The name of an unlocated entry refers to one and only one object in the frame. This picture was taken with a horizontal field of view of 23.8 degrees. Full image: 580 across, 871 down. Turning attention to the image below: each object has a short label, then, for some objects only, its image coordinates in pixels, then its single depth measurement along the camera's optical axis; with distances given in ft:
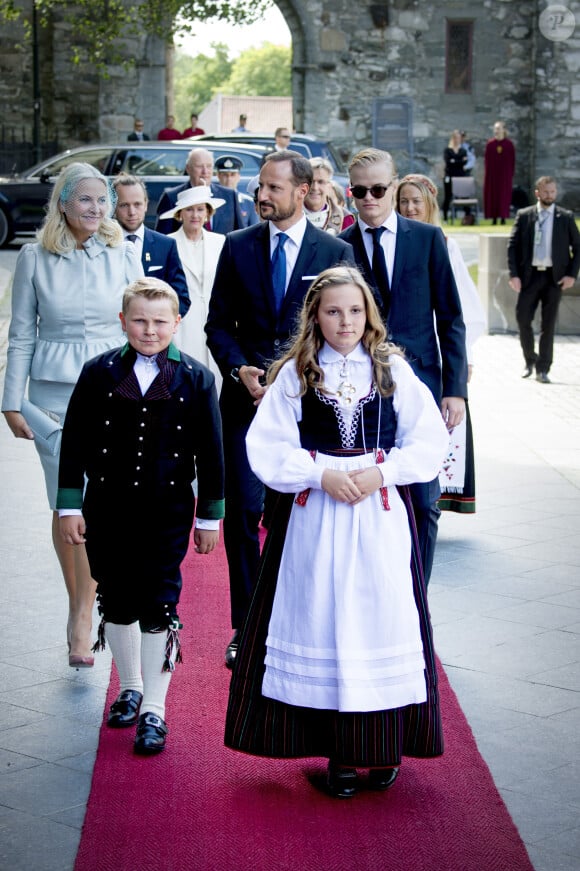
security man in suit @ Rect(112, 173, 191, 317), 24.76
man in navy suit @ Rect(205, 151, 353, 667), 18.11
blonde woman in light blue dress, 18.28
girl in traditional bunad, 13.80
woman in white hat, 28.76
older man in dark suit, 33.60
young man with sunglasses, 18.29
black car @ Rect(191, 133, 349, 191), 74.64
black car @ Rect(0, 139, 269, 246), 69.97
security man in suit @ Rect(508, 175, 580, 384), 44.70
